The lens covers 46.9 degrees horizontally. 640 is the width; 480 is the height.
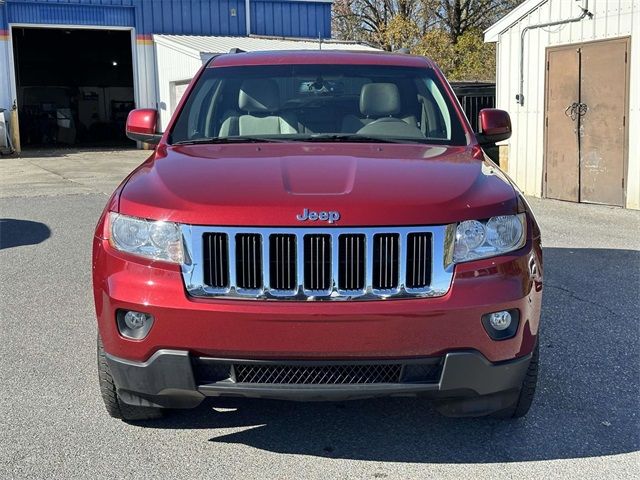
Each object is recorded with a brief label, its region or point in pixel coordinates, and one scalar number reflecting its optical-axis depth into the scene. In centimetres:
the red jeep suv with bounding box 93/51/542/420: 291
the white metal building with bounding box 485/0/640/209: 1070
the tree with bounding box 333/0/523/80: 2920
